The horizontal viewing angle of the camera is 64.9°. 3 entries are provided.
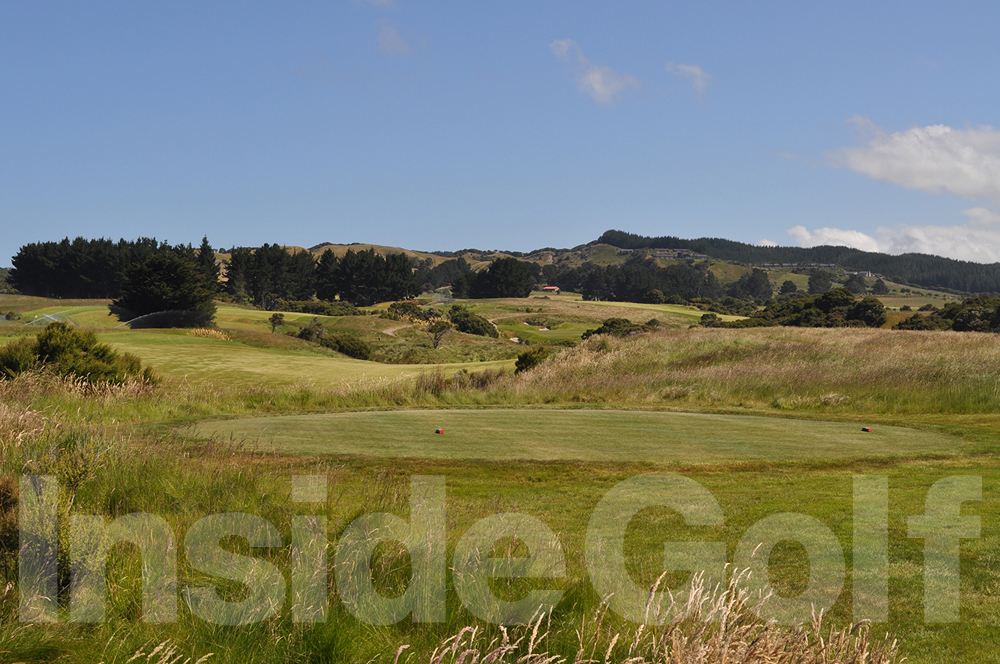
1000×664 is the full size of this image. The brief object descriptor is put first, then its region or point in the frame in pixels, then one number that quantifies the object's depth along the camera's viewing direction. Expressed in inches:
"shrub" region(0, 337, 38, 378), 803.4
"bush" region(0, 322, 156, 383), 818.2
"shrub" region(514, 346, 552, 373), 1222.4
